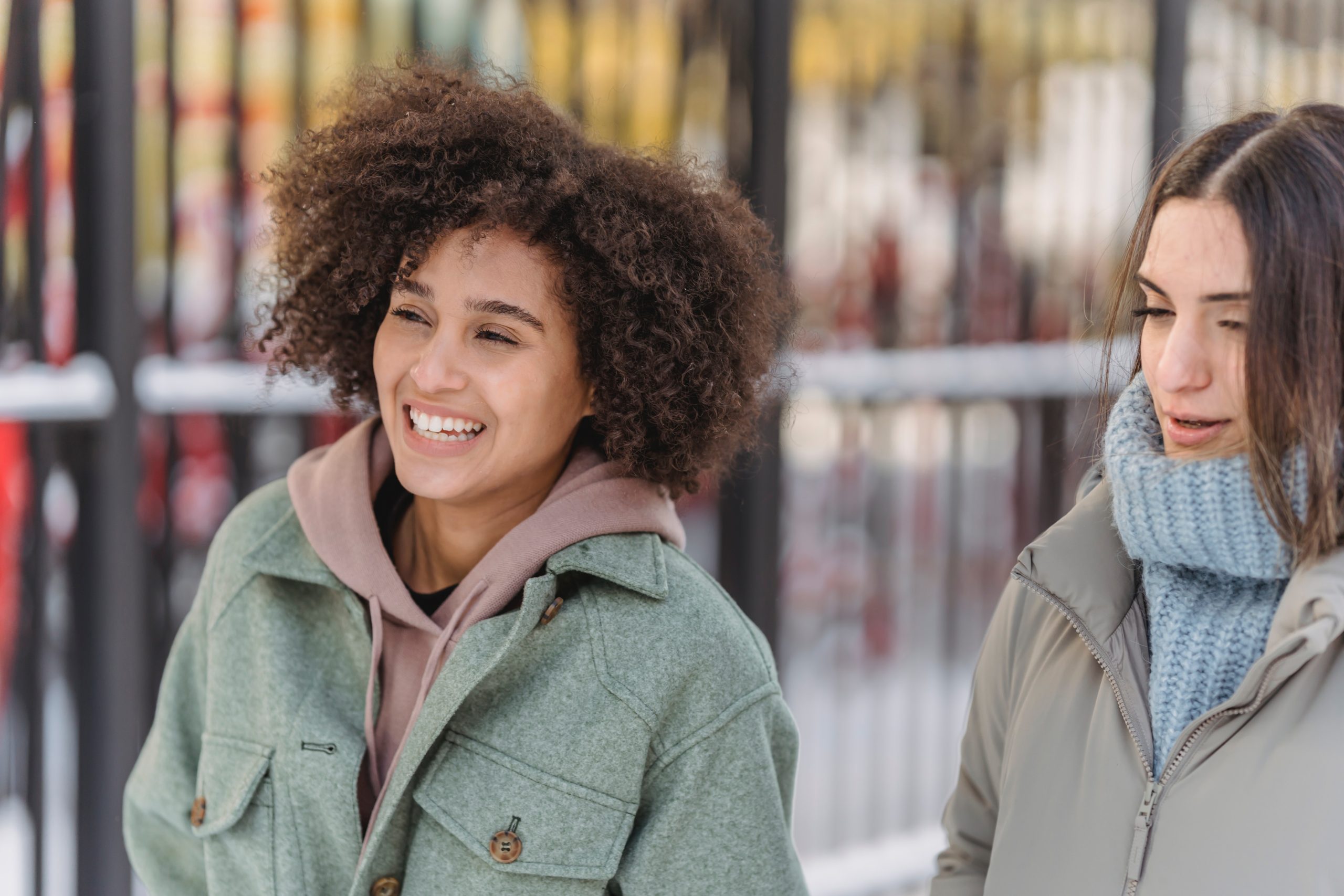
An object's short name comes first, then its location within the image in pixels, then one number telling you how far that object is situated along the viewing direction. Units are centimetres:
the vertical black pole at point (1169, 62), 420
